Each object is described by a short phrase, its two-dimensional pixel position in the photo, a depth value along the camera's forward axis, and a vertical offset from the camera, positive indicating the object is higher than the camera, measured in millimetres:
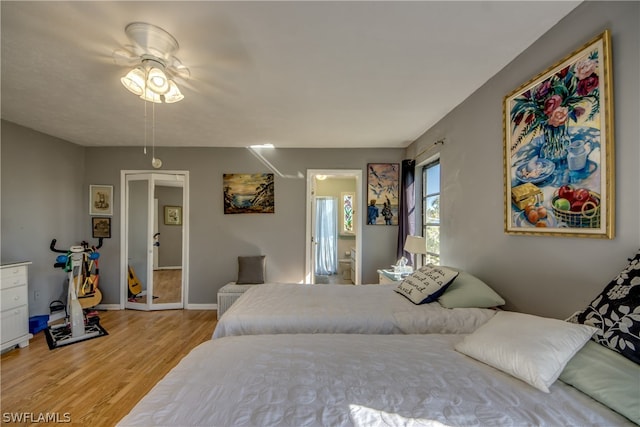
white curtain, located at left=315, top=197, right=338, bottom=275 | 6564 -502
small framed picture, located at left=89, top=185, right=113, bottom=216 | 4117 +247
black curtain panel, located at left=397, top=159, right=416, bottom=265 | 3750 +144
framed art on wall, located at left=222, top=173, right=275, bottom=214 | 4176 +368
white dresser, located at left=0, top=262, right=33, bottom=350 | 2609 -954
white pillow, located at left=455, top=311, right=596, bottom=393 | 998 -563
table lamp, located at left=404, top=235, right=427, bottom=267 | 3130 -363
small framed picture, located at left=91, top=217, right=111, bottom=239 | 4133 -190
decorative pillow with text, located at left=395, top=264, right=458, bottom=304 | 2080 -581
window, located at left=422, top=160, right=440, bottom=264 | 3305 +83
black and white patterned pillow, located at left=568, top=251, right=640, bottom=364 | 926 -388
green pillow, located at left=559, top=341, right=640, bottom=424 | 835 -578
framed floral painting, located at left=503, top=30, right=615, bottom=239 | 1240 +383
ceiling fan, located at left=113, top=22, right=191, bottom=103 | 1542 +1061
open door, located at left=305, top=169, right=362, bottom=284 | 4156 -119
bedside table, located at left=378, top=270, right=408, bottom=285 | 3199 -780
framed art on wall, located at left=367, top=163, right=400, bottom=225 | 4152 +337
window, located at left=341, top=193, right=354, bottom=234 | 6773 +99
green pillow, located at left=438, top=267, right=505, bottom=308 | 1884 -601
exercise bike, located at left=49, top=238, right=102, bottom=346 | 2957 -982
